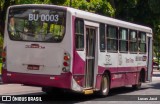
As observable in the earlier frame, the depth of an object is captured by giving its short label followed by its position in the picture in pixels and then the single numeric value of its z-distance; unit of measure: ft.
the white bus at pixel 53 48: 45.62
